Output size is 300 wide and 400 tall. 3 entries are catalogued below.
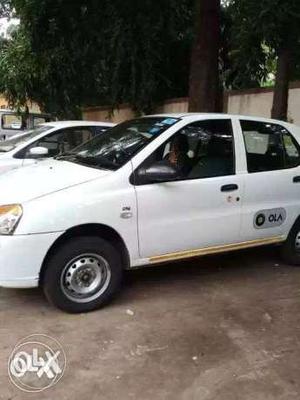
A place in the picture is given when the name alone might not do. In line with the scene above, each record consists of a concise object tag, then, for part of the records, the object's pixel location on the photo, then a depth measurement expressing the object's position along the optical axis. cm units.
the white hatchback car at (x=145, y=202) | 429
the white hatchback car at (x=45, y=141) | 787
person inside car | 496
